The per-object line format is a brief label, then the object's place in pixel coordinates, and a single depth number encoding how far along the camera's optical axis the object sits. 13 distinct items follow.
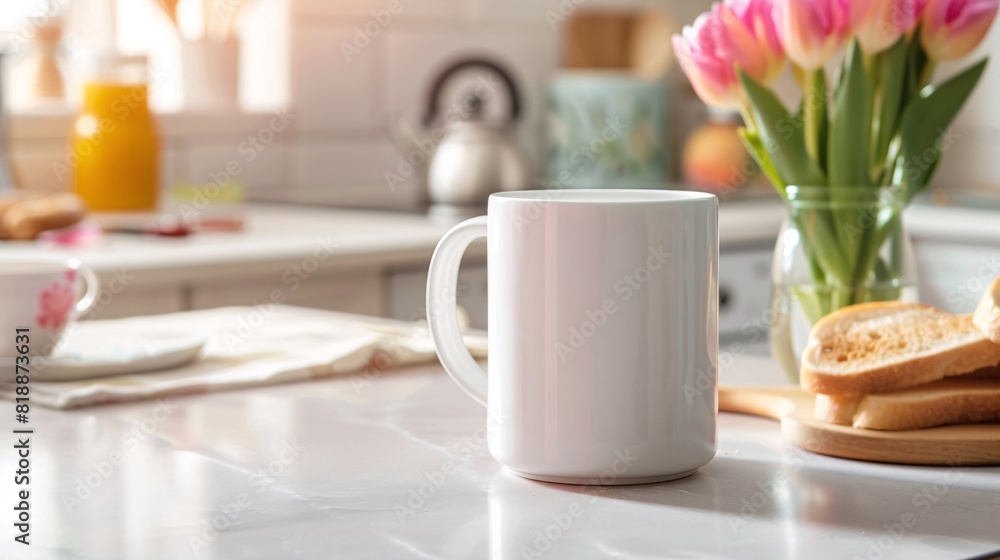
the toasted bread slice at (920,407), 0.91
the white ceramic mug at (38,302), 1.04
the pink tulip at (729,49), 1.01
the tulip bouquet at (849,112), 1.02
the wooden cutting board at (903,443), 0.90
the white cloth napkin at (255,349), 1.03
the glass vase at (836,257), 1.03
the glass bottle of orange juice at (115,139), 2.26
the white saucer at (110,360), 1.05
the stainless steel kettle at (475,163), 2.40
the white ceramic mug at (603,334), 0.85
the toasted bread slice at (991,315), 0.91
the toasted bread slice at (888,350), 0.92
